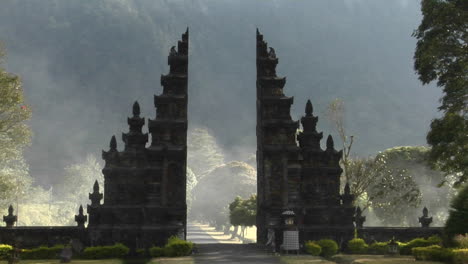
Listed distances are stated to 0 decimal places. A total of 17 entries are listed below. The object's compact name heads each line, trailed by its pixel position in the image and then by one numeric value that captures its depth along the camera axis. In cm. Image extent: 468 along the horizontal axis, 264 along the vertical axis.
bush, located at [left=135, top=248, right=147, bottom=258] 3136
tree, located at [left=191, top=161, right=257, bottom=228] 10795
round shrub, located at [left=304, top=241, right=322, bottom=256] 2964
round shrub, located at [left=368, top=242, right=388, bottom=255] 3159
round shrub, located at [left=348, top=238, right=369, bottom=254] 3183
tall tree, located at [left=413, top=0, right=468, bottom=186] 2767
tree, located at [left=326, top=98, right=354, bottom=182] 5141
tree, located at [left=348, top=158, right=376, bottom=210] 5202
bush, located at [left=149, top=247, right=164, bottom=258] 2916
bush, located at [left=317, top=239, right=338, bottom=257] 3075
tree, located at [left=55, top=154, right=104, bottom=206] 11506
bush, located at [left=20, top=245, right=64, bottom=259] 2947
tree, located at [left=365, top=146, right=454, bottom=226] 6394
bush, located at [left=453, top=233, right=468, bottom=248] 2238
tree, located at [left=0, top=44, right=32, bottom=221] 4275
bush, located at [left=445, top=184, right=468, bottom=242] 2470
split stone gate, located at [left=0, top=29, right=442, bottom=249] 3206
